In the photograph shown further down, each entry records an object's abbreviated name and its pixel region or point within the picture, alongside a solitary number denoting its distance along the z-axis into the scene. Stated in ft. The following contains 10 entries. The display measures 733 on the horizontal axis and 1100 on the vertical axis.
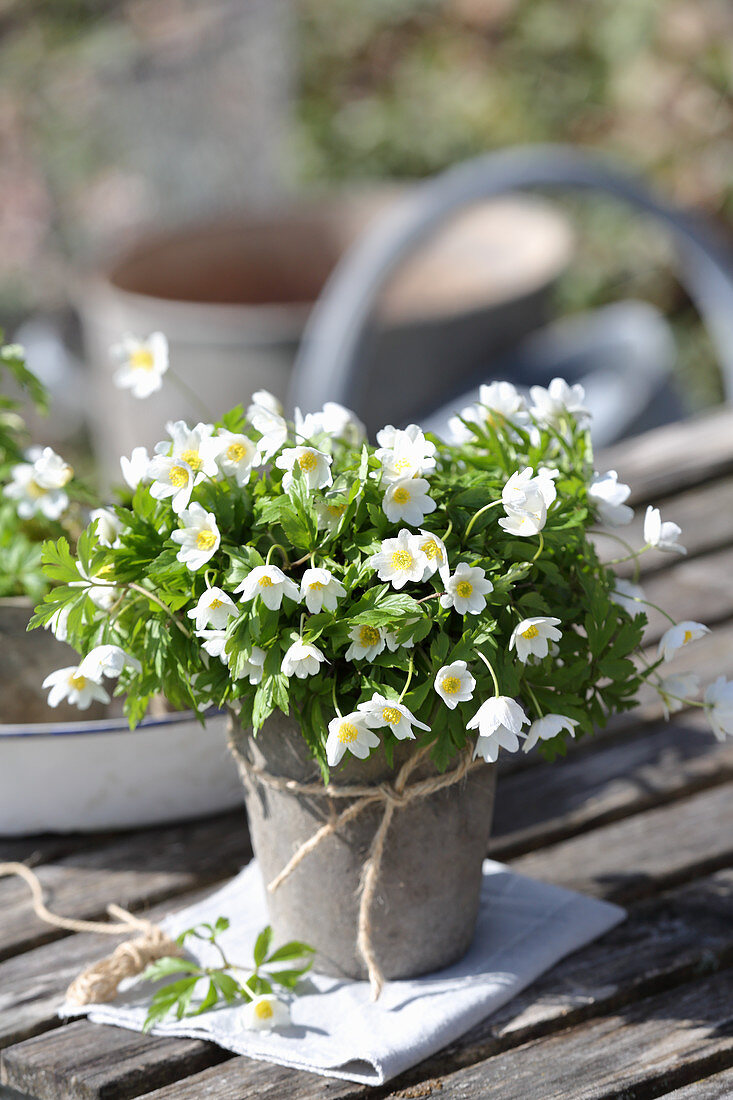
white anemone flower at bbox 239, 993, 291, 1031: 5.72
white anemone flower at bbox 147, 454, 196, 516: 5.55
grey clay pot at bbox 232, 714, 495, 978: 5.70
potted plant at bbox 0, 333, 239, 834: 6.10
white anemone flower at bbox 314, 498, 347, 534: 5.57
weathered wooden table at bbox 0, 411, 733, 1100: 5.68
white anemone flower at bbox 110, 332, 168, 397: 5.97
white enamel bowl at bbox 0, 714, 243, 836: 6.11
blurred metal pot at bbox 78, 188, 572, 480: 12.87
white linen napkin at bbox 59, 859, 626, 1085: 5.69
